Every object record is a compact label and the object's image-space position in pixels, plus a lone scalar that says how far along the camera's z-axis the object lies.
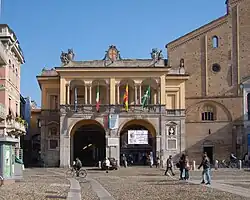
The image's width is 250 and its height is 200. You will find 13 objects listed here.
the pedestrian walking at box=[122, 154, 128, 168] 51.66
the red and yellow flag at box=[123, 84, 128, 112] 52.56
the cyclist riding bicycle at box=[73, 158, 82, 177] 35.75
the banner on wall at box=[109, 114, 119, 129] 52.69
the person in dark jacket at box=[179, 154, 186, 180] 29.99
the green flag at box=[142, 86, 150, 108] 52.53
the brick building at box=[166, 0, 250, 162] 55.78
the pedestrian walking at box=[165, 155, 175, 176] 36.50
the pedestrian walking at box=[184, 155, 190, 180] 29.56
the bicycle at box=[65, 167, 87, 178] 36.23
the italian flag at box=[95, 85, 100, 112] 52.84
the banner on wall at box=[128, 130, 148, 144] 52.91
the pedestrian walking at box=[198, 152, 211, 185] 25.78
